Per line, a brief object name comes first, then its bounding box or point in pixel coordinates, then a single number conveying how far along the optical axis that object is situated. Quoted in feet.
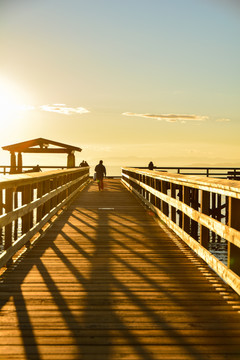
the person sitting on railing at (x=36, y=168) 118.54
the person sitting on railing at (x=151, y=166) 119.24
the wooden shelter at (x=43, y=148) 120.78
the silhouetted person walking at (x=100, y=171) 78.48
